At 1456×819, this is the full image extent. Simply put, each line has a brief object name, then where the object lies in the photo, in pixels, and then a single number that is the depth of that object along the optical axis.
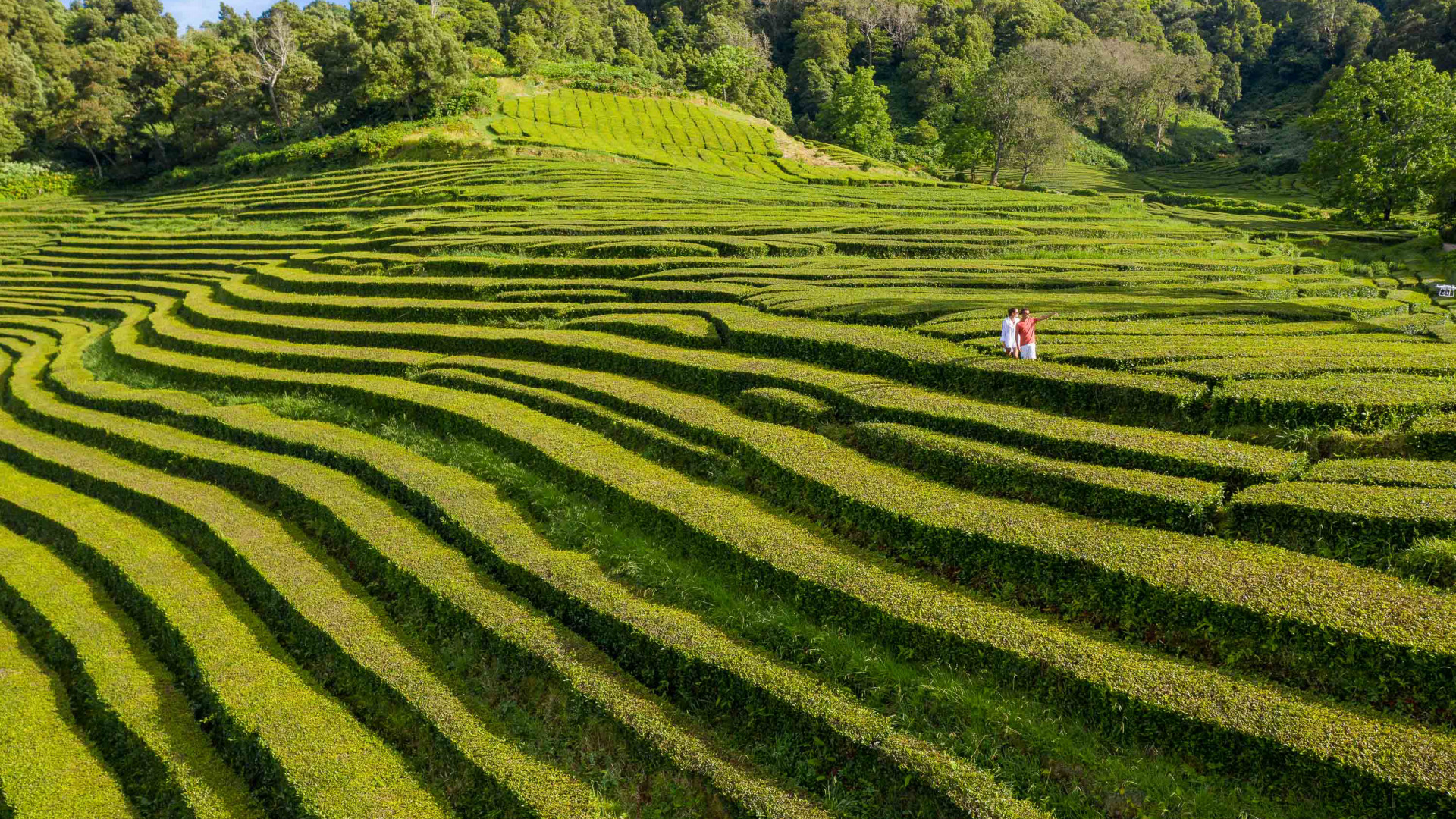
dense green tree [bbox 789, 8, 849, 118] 90.38
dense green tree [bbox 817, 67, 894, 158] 66.94
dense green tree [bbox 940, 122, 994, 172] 56.59
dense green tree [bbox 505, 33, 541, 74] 70.19
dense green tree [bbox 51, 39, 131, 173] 62.00
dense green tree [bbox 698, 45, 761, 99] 77.38
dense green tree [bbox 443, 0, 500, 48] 83.06
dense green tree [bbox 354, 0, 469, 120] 54.38
